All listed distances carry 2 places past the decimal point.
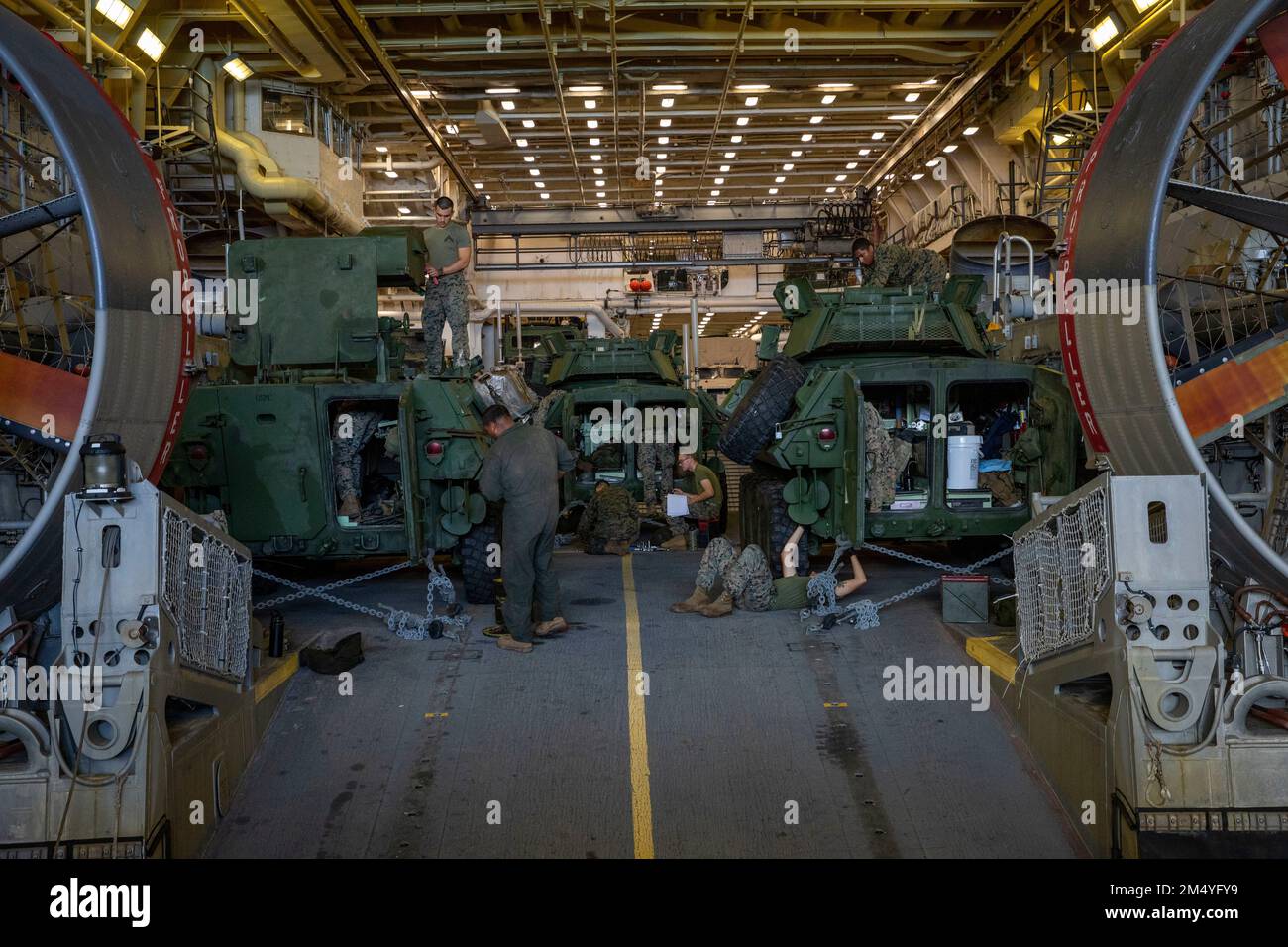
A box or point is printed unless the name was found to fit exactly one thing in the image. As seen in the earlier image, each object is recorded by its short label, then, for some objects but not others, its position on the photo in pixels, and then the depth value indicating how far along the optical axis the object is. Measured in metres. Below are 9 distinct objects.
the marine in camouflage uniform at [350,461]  8.42
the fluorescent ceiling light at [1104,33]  12.96
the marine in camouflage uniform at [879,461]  7.96
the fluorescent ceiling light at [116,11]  11.70
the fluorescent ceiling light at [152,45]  13.23
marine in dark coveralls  7.19
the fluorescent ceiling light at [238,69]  15.32
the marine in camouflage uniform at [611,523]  11.47
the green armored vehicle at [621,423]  12.67
